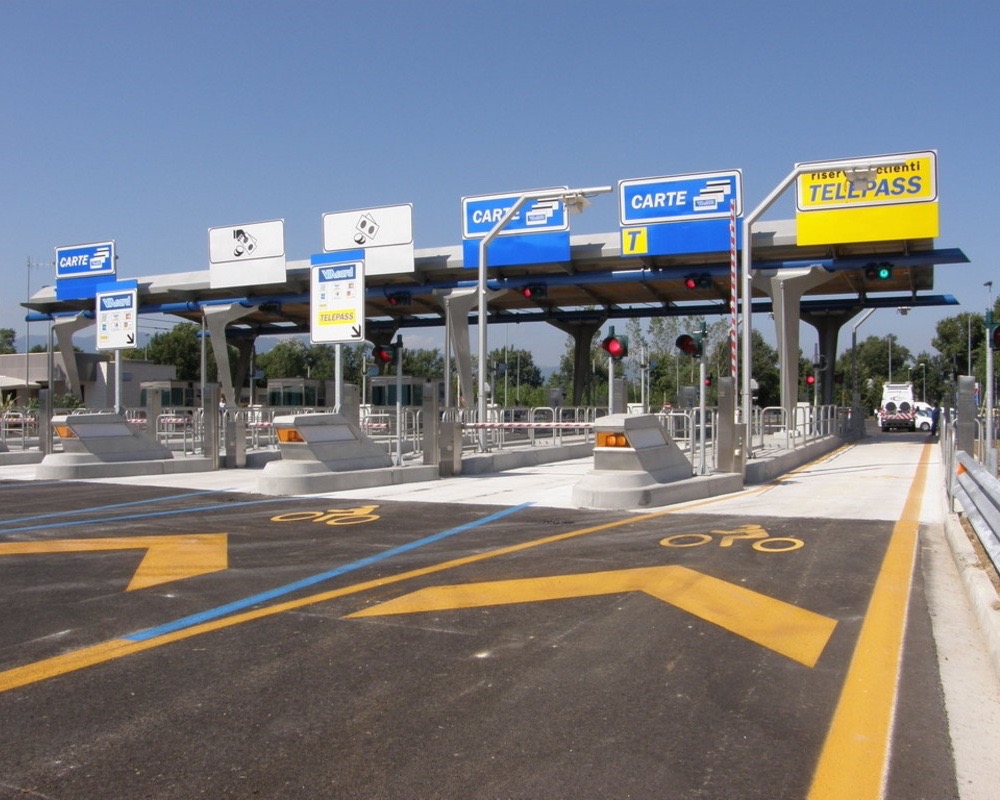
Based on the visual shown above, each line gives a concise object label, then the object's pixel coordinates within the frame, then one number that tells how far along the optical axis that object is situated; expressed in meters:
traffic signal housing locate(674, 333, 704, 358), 14.99
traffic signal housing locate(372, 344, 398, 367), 18.82
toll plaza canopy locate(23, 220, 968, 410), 27.98
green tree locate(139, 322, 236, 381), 77.81
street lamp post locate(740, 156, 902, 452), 17.61
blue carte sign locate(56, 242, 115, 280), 29.64
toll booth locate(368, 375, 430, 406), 37.97
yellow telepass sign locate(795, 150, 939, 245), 24.92
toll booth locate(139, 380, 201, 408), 48.94
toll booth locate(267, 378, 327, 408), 46.25
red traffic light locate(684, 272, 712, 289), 29.22
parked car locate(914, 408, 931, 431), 51.56
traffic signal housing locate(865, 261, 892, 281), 26.17
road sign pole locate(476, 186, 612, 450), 20.33
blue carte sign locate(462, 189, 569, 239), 26.67
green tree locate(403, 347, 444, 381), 90.57
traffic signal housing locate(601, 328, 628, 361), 17.58
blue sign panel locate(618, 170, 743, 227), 25.88
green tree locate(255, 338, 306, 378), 92.25
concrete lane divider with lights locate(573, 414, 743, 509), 12.34
